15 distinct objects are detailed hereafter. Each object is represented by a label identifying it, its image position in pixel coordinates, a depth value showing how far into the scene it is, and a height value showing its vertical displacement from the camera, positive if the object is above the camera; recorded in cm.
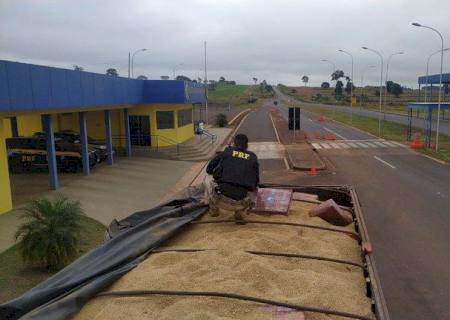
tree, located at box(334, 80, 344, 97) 13875 -12
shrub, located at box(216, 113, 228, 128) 5144 -338
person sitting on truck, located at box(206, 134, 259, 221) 585 -113
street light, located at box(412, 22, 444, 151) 2886 -1
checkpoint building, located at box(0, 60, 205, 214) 1482 -62
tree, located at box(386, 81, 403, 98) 12736 -70
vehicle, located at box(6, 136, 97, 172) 2381 -308
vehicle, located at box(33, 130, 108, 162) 2602 -260
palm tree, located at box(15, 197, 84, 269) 1097 -334
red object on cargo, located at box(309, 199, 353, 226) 601 -162
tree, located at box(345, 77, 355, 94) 13974 +12
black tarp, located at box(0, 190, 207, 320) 341 -152
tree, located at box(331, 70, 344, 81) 15240 +440
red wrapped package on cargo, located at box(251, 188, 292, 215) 611 -151
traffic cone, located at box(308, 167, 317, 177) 2359 -426
